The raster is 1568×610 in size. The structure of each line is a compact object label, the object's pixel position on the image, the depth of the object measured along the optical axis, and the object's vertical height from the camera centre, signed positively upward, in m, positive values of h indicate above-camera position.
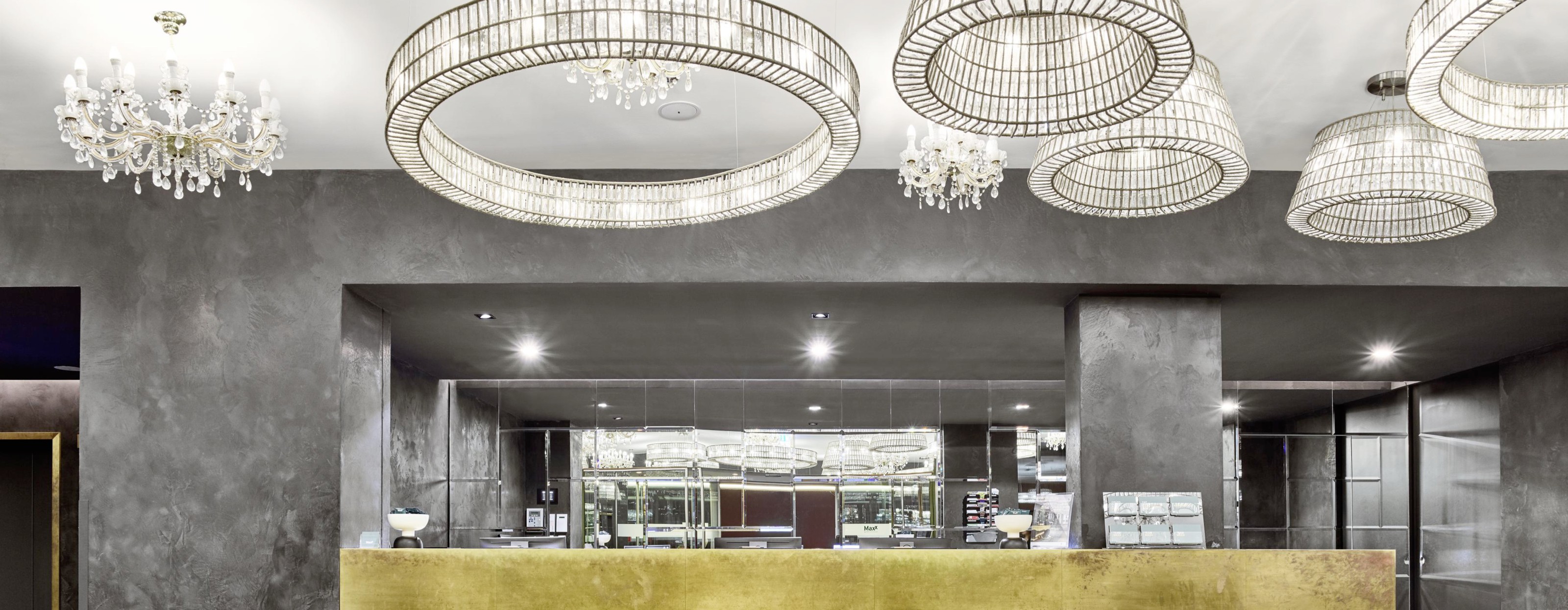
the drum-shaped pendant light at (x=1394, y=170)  4.41 +0.77
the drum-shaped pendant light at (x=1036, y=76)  2.94 +0.79
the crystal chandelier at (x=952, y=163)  5.13 +0.94
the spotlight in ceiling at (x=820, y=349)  9.16 +0.18
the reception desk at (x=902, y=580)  5.62 -1.04
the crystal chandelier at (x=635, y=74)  3.70 +0.98
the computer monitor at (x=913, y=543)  7.88 -1.22
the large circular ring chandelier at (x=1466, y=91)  2.87 +0.84
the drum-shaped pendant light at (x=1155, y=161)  3.61 +0.73
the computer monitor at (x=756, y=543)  7.84 -1.22
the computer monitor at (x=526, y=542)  7.90 -1.22
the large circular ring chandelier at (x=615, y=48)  2.66 +0.78
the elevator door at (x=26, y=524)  9.09 -1.20
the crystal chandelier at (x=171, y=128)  4.16 +0.94
